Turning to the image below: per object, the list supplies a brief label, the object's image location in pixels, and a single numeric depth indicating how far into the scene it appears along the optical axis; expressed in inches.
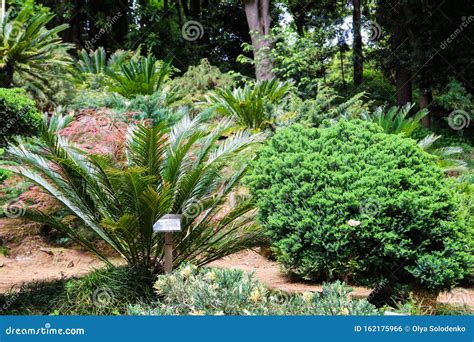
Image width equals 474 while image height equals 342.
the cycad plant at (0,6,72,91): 416.5
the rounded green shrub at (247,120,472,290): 181.6
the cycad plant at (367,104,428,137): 385.4
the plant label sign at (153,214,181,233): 186.2
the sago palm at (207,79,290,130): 423.7
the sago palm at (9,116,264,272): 195.6
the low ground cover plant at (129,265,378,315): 140.1
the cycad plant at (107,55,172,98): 499.8
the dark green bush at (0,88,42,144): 207.3
